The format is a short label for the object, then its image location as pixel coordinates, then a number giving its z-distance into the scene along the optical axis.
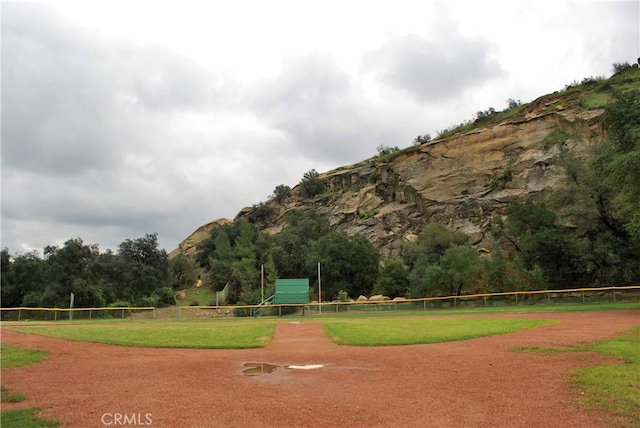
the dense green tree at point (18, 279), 66.19
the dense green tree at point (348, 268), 68.25
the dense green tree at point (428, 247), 58.13
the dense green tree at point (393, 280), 61.34
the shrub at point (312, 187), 113.25
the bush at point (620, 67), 79.60
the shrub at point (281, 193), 118.31
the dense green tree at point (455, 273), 47.94
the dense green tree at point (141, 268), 76.12
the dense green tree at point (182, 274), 101.44
